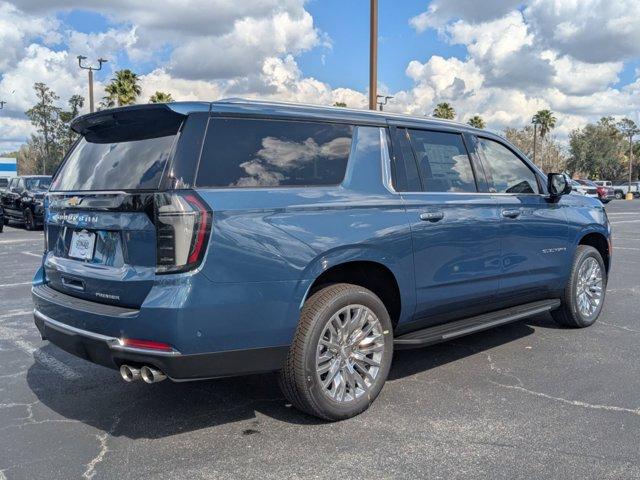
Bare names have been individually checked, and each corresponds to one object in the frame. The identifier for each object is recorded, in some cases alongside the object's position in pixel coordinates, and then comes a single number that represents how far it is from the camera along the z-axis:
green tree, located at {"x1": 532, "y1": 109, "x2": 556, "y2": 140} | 64.81
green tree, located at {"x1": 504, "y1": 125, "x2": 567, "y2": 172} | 87.50
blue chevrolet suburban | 3.17
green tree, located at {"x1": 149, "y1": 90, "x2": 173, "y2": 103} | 36.47
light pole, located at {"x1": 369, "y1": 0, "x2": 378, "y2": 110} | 13.67
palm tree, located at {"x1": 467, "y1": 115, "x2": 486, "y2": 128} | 59.81
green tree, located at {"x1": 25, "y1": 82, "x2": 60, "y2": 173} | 75.06
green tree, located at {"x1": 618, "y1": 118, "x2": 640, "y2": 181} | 74.50
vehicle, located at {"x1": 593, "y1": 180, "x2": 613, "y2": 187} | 50.14
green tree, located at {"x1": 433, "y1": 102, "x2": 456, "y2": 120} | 50.03
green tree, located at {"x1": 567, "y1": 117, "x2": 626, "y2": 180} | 79.31
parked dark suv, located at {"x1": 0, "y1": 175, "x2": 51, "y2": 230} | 18.66
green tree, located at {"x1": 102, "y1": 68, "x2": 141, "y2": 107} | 36.22
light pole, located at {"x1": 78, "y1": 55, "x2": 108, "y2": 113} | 27.99
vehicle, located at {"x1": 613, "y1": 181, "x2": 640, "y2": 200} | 52.69
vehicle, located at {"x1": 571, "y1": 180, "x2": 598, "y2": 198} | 36.88
